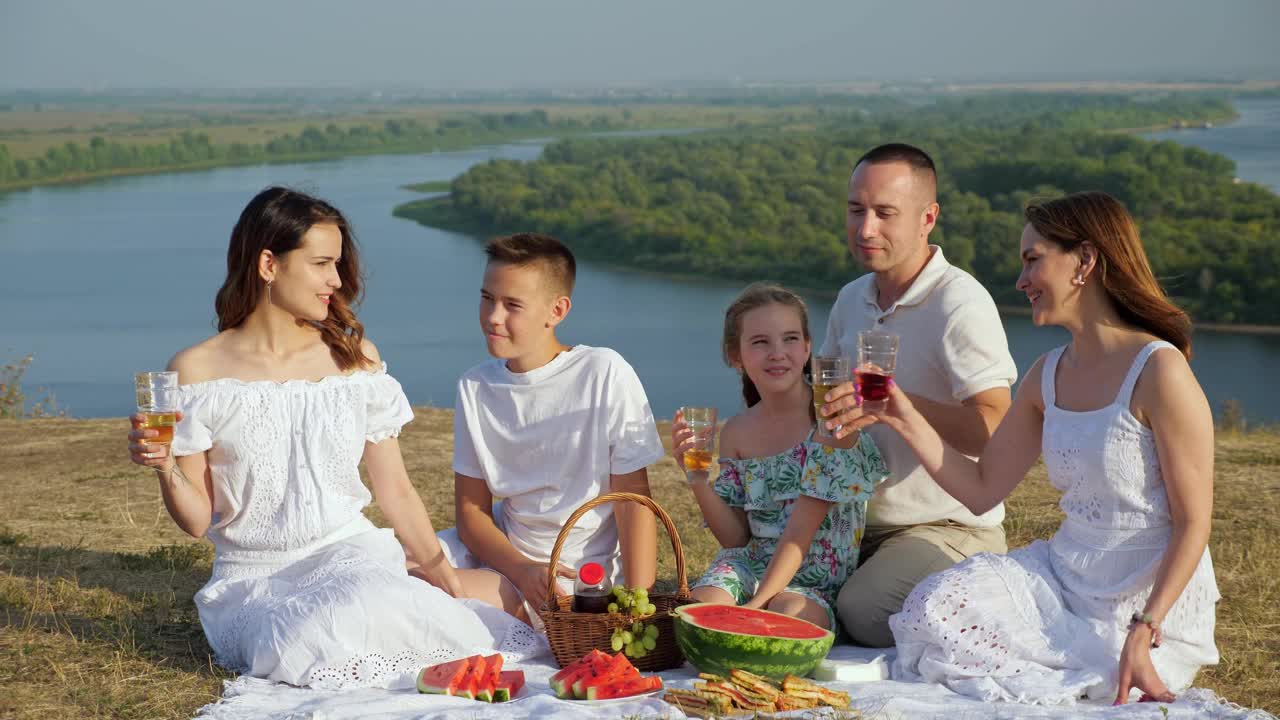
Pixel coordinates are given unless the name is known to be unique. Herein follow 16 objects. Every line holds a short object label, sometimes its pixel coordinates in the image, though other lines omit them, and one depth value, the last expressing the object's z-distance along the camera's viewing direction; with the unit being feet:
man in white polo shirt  15.78
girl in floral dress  15.26
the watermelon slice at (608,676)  13.17
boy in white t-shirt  15.78
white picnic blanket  12.37
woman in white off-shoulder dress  13.88
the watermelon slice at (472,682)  13.29
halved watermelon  13.32
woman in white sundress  12.61
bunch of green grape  14.15
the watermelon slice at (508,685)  13.23
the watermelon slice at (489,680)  13.23
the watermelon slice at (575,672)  13.30
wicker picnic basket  14.14
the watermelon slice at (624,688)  13.06
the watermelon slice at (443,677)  13.41
